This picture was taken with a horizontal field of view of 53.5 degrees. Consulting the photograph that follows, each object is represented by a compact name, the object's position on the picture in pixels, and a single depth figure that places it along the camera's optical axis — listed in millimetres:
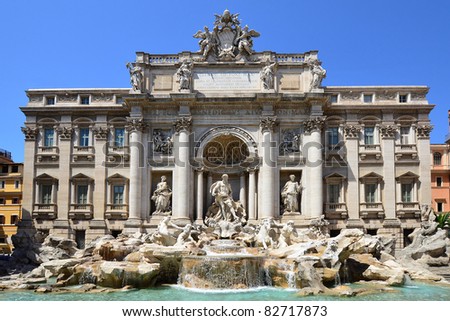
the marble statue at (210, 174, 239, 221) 29125
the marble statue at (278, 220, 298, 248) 25422
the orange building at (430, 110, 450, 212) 46625
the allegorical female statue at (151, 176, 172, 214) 30469
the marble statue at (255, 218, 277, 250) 25609
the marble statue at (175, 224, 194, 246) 24703
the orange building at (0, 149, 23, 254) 46500
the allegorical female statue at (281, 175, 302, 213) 30062
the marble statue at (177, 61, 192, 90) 30641
